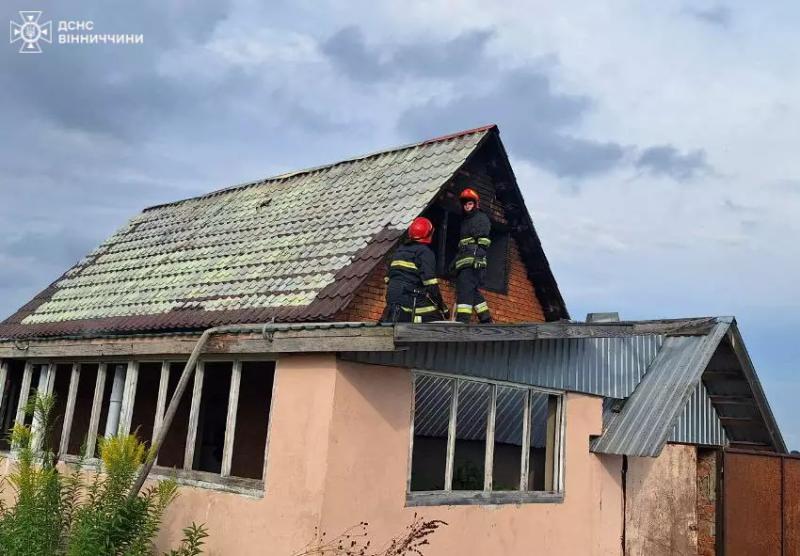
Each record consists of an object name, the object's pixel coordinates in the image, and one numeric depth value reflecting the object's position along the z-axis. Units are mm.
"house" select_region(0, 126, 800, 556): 6875
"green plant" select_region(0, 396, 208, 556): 6031
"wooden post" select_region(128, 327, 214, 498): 6941
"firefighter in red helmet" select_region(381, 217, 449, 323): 8219
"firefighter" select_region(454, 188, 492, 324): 8914
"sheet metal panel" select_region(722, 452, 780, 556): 10625
